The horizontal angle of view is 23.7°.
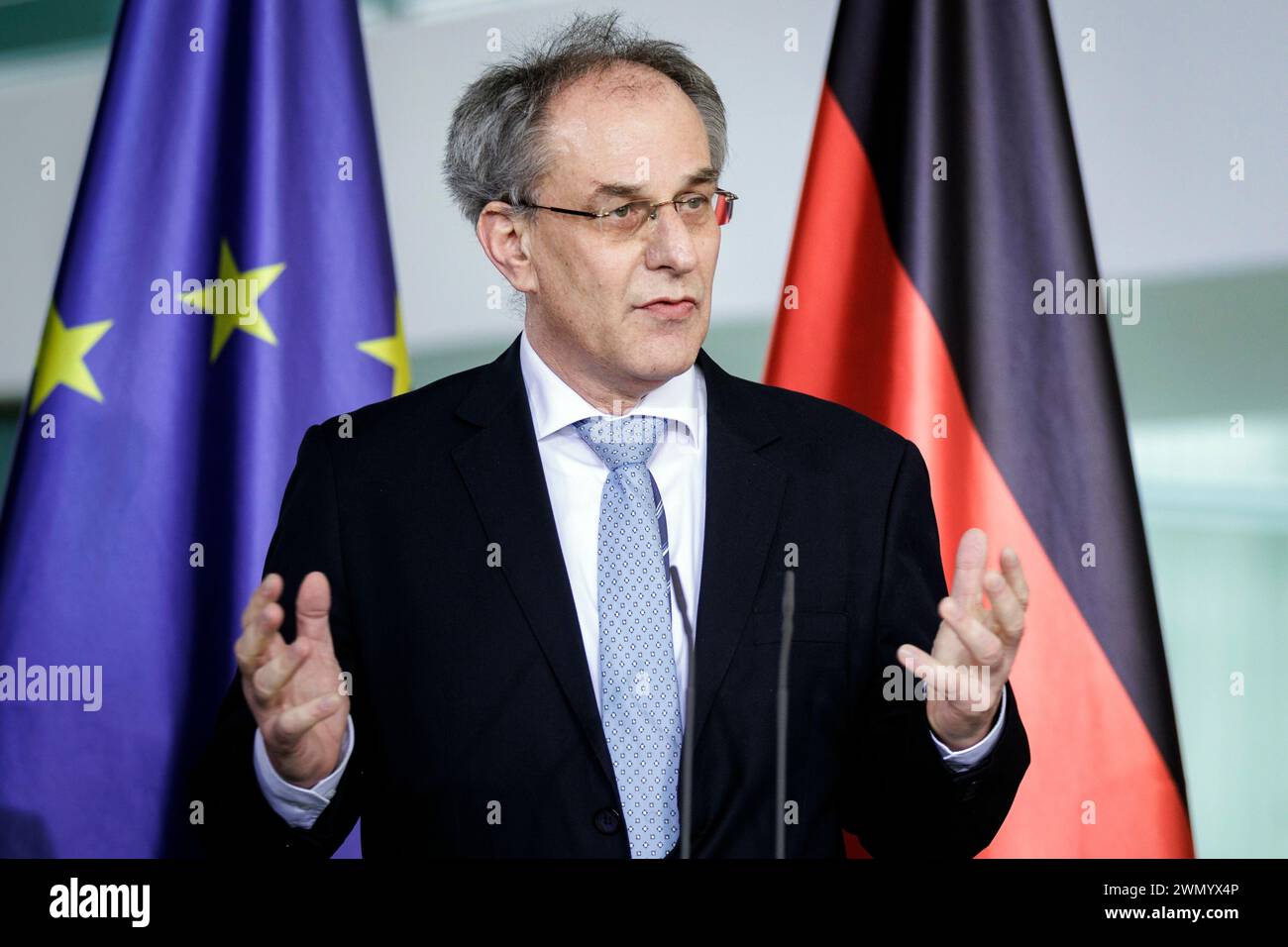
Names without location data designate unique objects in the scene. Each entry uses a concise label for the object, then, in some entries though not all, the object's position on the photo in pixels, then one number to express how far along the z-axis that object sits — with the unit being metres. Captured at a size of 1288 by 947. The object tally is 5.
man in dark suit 2.19
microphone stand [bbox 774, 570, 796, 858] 1.96
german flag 2.55
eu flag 2.60
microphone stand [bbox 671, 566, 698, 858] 1.97
